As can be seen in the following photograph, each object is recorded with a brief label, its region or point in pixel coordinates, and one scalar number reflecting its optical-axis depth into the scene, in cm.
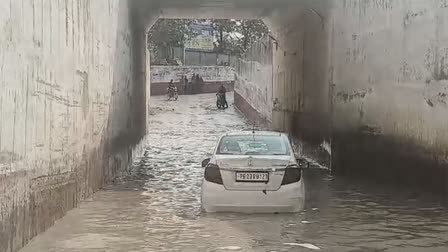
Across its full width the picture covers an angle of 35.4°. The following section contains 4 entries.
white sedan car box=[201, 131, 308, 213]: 1007
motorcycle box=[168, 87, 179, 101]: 4644
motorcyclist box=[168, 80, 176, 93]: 4641
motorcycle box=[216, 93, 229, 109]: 4252
